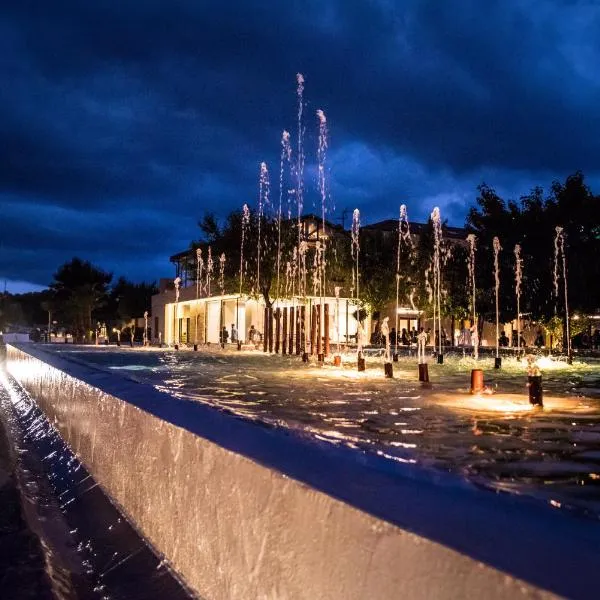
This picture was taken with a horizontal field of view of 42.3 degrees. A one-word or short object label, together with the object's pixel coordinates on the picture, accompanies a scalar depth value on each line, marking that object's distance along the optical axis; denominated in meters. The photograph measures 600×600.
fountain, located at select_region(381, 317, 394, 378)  18.44
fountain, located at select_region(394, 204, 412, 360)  55.01
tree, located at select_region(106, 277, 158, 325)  96.25
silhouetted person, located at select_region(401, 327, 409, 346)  54.89
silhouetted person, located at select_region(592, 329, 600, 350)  45.02
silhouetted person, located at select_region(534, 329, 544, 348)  47.18
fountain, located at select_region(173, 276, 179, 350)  64.44
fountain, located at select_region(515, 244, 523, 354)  39.56
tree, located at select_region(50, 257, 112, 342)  78.88
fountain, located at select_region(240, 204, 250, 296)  52.24
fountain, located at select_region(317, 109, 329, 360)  45.27
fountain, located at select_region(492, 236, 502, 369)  39.91
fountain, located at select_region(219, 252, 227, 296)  53.19
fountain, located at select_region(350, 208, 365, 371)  54.25
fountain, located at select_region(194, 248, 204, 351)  55.72
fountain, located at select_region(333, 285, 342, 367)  23.86
